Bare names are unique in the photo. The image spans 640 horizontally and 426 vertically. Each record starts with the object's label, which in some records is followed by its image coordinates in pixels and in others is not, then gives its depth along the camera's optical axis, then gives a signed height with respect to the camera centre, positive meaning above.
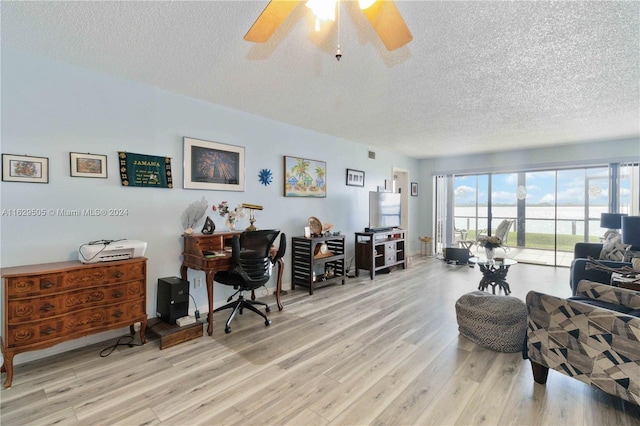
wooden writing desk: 2.82 -0.46
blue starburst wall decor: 3.89 +0.46
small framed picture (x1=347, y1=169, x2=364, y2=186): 5.29 +0.63
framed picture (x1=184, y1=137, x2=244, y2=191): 3.19 +0.52
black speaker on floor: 2.68 -0.84
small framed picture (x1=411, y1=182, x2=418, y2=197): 7.22 +0.57
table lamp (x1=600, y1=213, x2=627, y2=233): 4.13 -0.12
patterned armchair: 1.55 -0.76
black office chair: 2.88 -0.54
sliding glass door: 5.59 +0.14
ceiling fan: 1.30 +0.92
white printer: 2.30 -0.34
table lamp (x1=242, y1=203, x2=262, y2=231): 3.45 -0.03
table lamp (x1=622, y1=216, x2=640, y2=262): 2.88 -0.18
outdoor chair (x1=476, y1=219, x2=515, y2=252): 5.97 -0.35
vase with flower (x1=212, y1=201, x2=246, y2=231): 3.35 -0.03
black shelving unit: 4.11 -0.75
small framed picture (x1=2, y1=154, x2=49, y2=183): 2.20 +0.32
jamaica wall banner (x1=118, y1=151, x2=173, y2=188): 2.74 +0.39
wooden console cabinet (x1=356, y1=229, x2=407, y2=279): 5.00 -0.72
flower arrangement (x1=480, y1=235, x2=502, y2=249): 3.94 -0.41
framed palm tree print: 4.23 +0.51
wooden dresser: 1.97 -0.70
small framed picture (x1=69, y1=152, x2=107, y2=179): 2.49 +0.40
